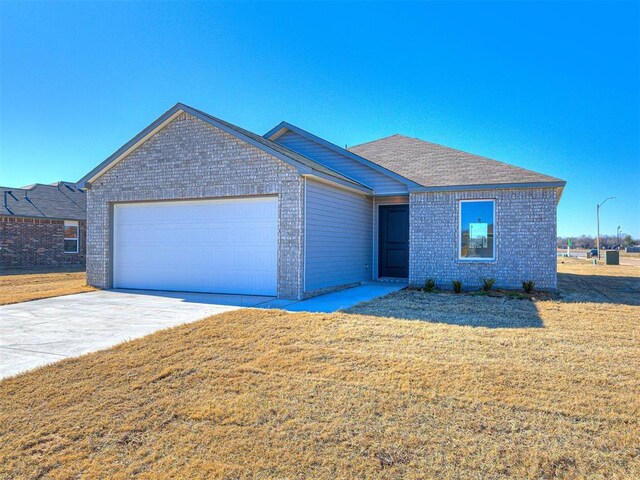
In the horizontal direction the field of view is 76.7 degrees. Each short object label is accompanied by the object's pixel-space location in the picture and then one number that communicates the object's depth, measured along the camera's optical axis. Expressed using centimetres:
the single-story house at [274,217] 1030
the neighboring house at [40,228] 2066
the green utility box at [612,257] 2685
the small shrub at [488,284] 1113
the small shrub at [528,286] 1083
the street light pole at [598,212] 3880
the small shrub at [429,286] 1148
